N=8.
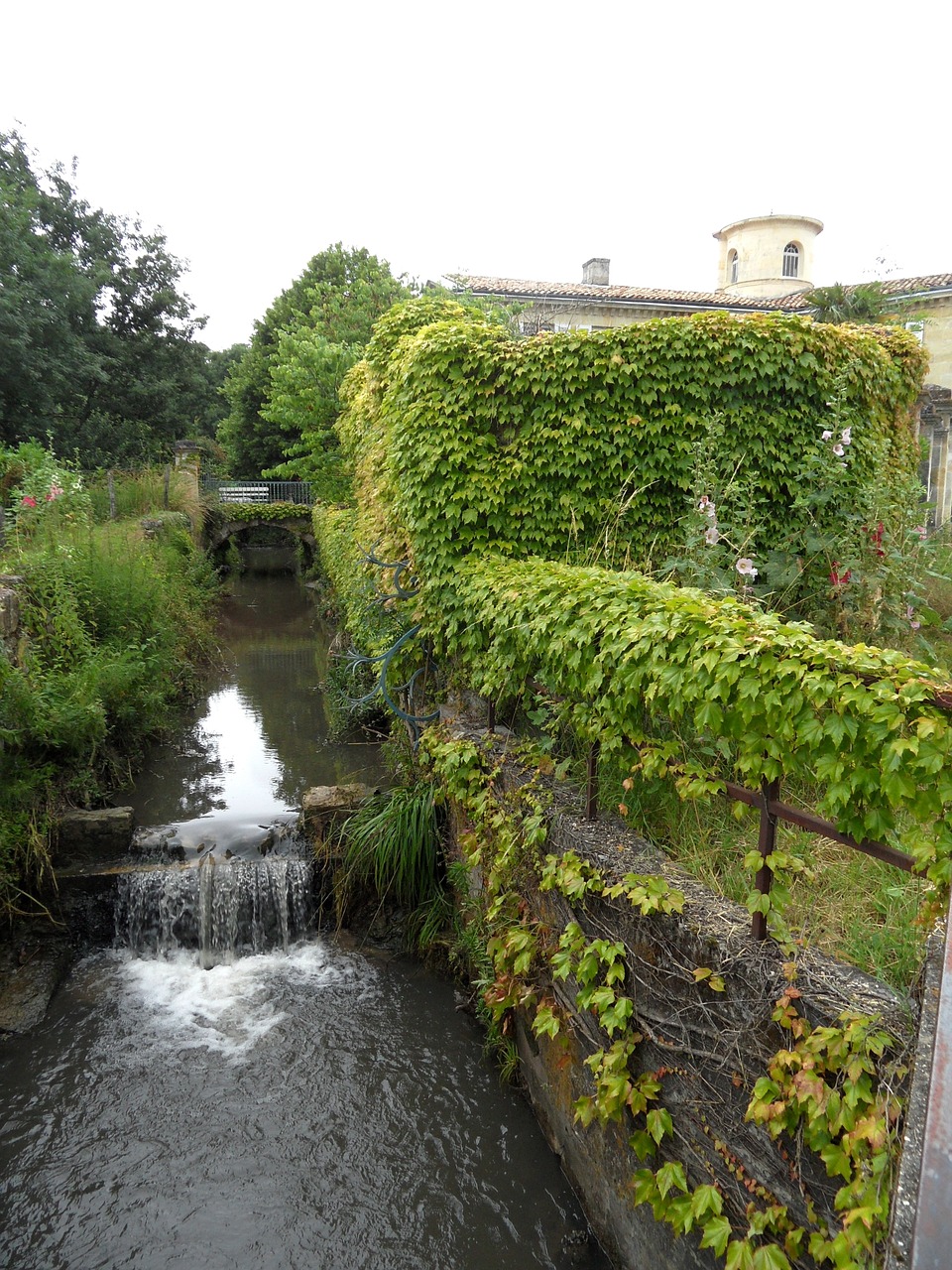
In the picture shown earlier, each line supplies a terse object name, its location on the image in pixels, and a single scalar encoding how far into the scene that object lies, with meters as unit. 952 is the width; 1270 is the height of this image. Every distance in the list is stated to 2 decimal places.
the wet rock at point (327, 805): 7.32
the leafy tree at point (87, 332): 22.77
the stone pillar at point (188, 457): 25.47
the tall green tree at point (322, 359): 16.98
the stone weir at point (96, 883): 6.23
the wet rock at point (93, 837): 7.20
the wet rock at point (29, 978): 5.82
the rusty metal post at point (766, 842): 2.92
